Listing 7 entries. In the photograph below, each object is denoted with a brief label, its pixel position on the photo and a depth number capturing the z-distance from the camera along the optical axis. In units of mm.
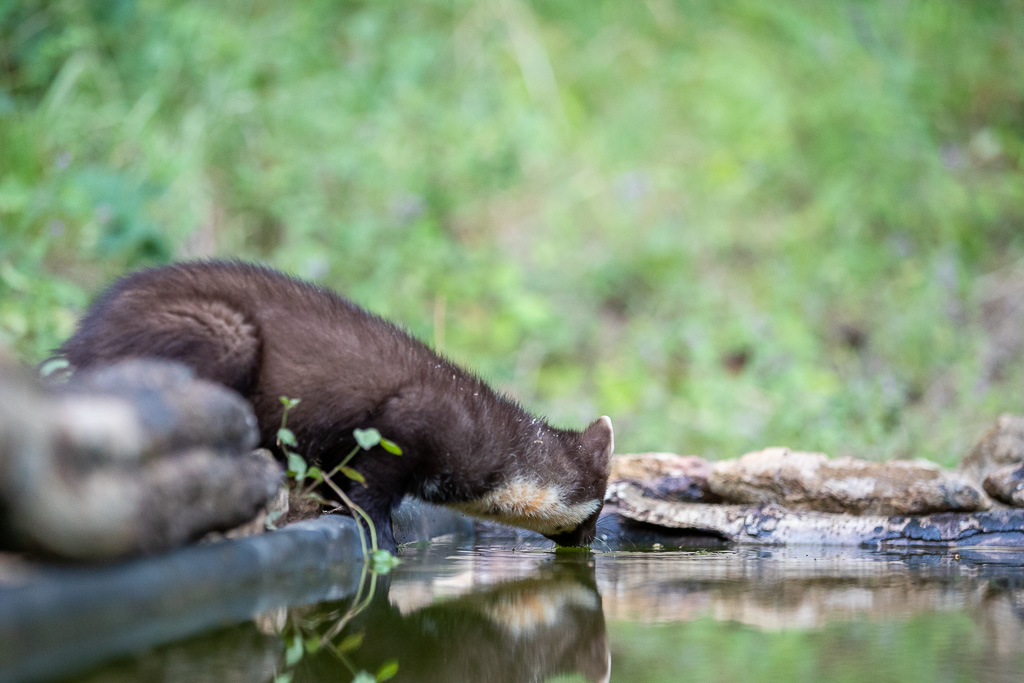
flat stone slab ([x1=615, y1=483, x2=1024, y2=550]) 7973
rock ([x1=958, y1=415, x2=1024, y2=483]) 9141
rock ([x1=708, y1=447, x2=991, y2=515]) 8359
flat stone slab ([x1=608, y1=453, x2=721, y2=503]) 9453
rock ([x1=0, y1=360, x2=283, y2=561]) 3568
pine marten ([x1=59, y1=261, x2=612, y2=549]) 7230
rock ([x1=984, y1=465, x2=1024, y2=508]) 8182
